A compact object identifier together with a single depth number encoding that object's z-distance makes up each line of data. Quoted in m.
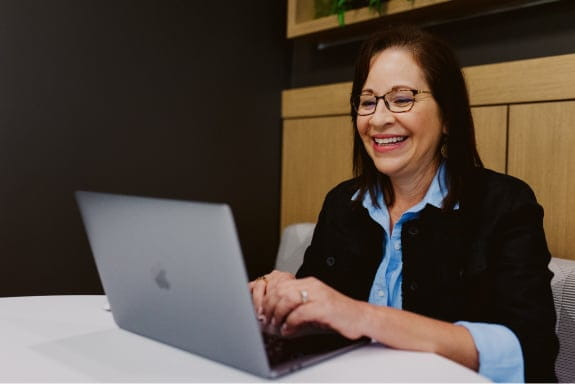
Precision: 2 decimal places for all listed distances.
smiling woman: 0.95
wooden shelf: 2.18
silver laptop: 0.73
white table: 0.81
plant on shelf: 2.35
